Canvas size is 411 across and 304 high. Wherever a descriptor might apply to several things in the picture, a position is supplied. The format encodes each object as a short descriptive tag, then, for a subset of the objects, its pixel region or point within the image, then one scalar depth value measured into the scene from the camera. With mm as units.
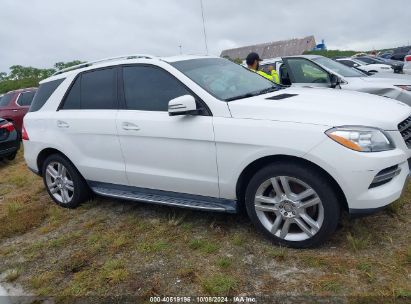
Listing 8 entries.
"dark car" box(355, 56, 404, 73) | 20195
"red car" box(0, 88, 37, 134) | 11047
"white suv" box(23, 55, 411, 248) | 3035
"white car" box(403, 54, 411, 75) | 10508
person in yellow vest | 6582
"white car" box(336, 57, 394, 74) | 15938
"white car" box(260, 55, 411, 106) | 6473
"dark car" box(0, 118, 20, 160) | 8328
